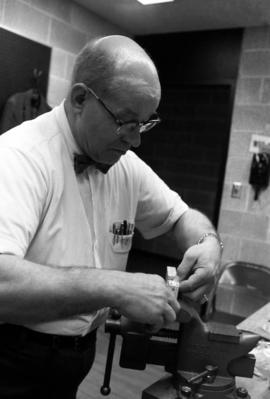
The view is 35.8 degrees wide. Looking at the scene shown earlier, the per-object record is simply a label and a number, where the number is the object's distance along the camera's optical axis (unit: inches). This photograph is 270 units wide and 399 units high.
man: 35.6
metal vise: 39.9
